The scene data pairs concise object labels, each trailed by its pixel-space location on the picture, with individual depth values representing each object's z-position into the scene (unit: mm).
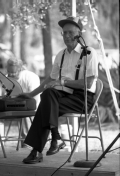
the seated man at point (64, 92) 8005
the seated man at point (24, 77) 11946
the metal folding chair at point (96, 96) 8300
